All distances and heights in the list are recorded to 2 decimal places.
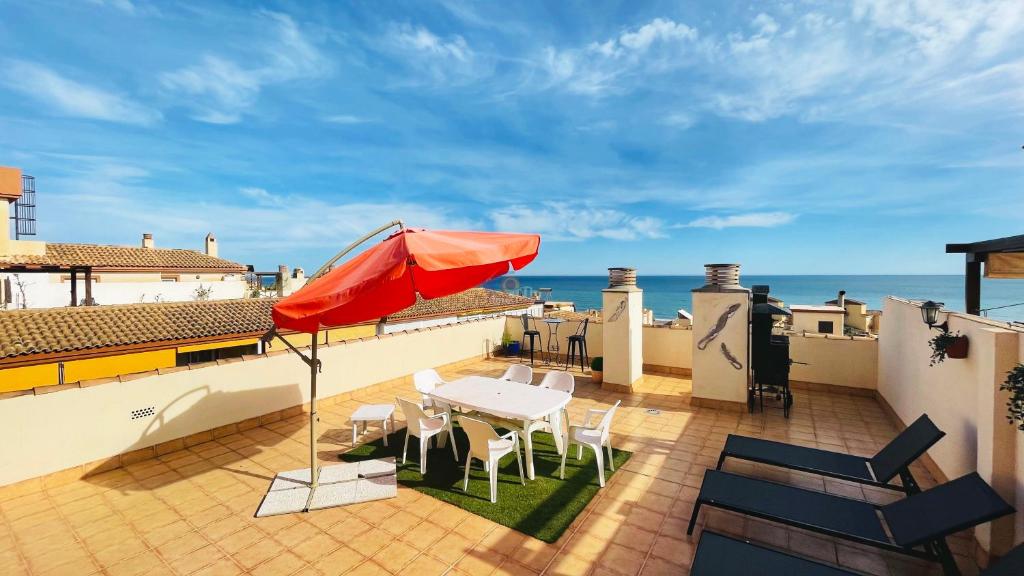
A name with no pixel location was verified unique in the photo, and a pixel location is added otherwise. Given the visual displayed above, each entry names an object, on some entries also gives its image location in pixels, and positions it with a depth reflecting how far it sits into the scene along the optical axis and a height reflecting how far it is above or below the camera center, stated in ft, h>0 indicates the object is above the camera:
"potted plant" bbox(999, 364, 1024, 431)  8.22 -2.20
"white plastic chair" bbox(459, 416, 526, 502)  13.50 -5.51
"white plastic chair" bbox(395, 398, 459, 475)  15.62 -5.57
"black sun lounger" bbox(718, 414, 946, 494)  11.96 -6.00
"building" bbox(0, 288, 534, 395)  27.76 -4.09
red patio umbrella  10.50 +0.26
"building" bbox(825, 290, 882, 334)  69.00 -5.69
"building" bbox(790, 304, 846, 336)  53.01 -4.52
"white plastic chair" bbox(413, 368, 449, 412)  19.34 -5.02
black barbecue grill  22.25 -3.88
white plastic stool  18.20 -5.96
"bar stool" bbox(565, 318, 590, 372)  32.01 -5.05
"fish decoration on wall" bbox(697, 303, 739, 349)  23.14 -2.37
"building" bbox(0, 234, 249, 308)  53.01 +1.83
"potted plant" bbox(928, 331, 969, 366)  12.44 -1.92
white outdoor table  14.93 -4.77
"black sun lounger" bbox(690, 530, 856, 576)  8.51 -6.09
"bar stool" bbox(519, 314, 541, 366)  34.99 -4.23
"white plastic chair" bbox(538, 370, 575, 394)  19.92 -4.88
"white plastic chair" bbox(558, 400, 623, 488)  14.38 -5.62
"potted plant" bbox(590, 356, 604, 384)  29.01 -6.11
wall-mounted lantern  14.92 -1.02
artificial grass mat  12.39 -7.25
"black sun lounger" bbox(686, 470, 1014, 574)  8.88 -6.05
